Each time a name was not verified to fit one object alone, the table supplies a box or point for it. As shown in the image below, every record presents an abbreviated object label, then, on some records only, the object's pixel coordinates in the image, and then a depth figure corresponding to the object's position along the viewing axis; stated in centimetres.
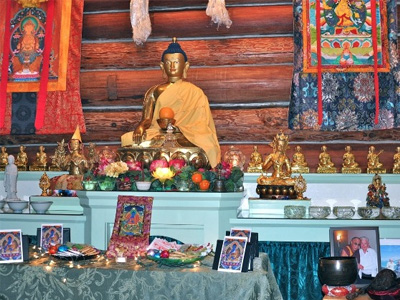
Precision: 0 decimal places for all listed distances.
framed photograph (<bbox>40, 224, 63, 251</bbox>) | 450
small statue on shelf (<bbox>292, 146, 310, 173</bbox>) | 649
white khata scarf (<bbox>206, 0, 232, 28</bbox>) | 683
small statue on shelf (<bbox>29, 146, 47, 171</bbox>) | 700
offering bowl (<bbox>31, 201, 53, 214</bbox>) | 591
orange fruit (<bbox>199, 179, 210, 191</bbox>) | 521
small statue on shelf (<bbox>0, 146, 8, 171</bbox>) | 708
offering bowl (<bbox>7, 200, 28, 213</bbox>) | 611
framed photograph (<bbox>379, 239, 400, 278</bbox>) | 503
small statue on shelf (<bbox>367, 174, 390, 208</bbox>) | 588
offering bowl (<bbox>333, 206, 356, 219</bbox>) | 567
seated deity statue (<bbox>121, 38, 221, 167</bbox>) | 634
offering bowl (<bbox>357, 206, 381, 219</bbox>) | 559
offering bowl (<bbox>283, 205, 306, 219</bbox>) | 557
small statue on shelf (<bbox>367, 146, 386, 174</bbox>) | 645
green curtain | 545
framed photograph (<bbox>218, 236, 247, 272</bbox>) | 374
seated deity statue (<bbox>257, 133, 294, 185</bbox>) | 593
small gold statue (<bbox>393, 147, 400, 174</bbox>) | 642
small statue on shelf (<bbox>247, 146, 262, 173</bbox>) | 658
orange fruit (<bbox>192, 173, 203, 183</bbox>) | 523
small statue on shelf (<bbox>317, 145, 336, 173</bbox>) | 650
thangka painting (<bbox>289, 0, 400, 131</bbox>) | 668
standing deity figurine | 644
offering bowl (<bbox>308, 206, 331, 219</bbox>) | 559
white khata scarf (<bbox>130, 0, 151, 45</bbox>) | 699
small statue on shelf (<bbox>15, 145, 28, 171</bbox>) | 709
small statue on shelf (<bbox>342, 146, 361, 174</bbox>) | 646
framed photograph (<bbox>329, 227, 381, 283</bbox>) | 454
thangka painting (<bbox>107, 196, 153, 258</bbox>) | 430
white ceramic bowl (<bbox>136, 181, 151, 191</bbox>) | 528
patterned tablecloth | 366
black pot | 384
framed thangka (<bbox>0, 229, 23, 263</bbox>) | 401
